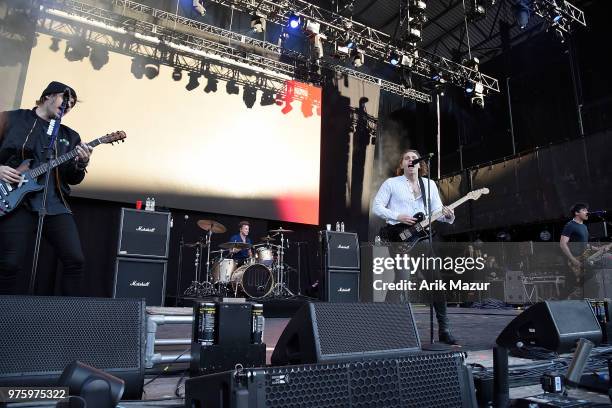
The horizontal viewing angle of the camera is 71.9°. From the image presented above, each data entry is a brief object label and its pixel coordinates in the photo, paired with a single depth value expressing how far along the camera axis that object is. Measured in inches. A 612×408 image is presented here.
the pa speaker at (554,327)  101.6
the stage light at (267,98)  313.4
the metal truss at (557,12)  295.1
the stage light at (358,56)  313.6
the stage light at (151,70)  271.7
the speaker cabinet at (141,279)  173.9
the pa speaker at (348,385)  42.4
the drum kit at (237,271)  238.4
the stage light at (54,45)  240.8
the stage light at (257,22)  278.1
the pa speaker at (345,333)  56.8
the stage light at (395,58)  330.0
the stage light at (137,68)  267.0
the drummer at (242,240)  256.8
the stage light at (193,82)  285.6
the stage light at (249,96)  306.4
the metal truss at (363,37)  276.7
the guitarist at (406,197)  142.4
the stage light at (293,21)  286.8
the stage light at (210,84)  292.4
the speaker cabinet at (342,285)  204.7
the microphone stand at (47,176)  91.8
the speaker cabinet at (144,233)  177.9
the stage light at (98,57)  253.0
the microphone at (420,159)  125.2
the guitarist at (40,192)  98.7
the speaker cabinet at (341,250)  208.4
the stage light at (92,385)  41.9
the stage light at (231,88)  301.3
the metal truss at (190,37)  252.7
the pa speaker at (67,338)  57.2
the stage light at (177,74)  282.0
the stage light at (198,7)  258.7
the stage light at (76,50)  246.1
